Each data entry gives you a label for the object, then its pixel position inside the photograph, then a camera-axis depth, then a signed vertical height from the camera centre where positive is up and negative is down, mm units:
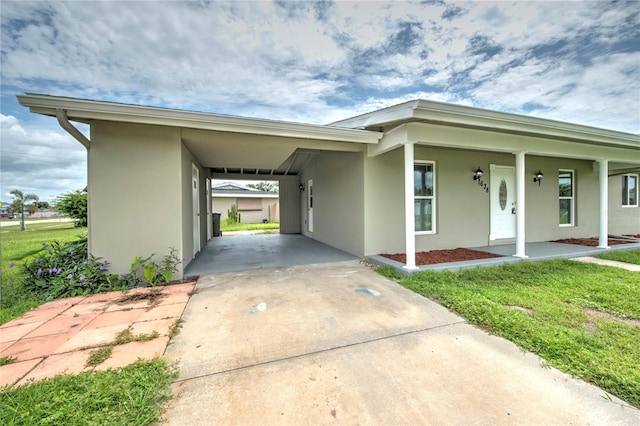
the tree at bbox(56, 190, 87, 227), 9414 +389
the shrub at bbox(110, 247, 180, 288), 3990 -948
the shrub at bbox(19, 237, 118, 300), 3707 -922
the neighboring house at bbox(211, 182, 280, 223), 20156 +852
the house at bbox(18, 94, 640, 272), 4039 +861
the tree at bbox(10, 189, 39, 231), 14922 +943
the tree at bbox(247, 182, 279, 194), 44659 +4842
